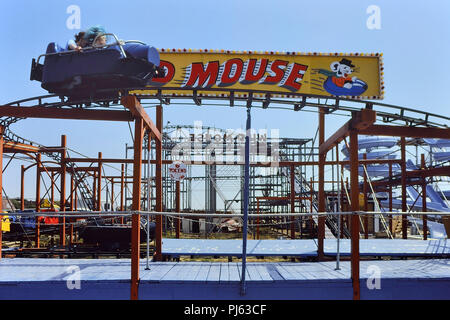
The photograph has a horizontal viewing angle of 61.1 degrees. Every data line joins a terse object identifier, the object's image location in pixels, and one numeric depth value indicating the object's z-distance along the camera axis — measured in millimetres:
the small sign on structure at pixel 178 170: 11672
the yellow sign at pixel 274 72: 8156
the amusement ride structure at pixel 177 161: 6277
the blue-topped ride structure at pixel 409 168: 20236
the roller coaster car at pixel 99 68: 6223
